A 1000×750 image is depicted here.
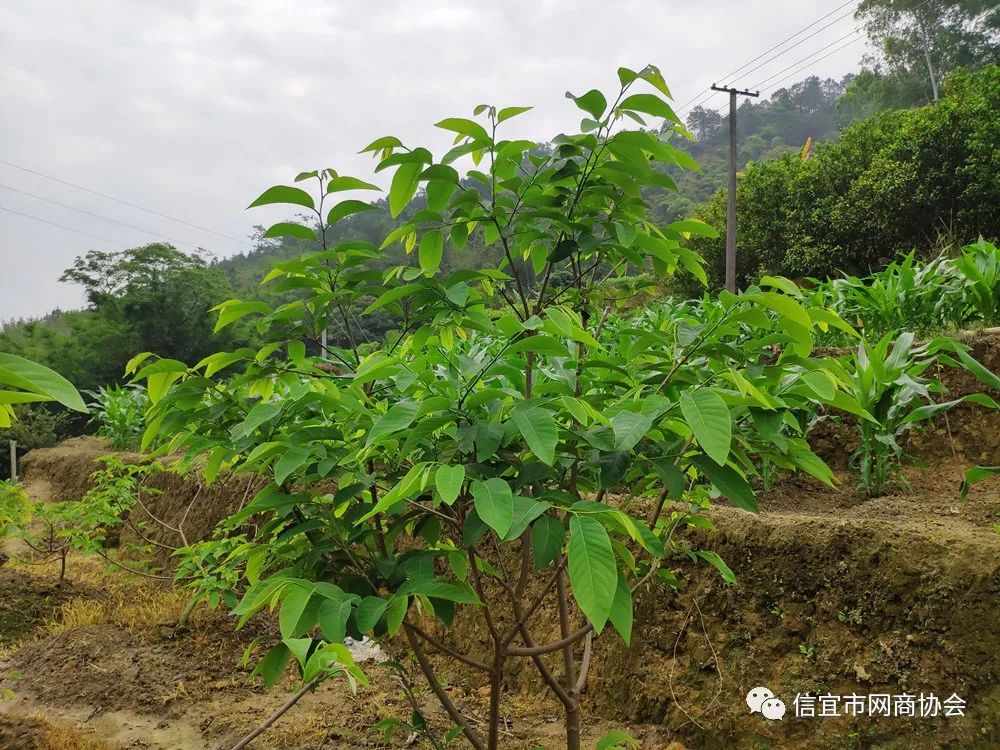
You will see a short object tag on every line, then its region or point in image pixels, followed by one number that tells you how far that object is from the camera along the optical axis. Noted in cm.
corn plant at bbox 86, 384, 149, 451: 805
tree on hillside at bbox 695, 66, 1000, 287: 923
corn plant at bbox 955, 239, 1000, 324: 328
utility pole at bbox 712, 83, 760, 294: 1077
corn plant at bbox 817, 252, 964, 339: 346
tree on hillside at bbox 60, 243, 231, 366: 1816
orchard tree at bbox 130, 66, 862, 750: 90
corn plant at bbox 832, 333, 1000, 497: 241
